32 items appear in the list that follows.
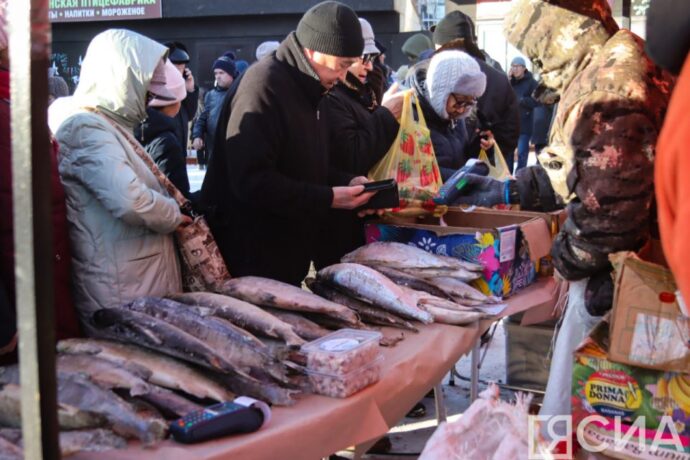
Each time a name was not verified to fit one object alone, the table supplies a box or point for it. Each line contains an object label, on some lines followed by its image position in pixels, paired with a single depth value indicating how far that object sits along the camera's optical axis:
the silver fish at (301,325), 2.65
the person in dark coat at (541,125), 11.83
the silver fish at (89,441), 1.84
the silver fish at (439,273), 3.32
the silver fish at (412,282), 3.21
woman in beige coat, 2.77
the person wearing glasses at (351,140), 3.84
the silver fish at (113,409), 1.93
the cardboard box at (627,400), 2.33
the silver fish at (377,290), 2.98
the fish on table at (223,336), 2.28
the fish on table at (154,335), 2.20
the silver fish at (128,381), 2.05
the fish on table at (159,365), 2.13
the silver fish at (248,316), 2.53
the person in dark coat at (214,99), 8.57
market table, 1.94
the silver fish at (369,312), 2.95
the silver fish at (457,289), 3.27
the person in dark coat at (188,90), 6.65
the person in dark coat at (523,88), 11.83
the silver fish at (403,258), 3.33
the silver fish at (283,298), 2.76
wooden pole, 1.15
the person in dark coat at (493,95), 6.54
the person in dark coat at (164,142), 4.28
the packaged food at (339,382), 2.30
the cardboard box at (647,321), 2.30
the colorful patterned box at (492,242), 3.42
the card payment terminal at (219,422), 1.94
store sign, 17.70
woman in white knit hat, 4.42
